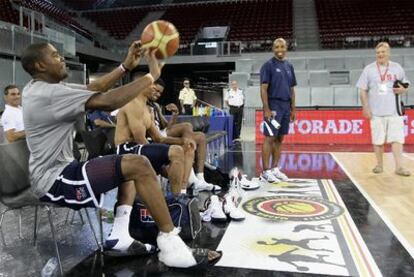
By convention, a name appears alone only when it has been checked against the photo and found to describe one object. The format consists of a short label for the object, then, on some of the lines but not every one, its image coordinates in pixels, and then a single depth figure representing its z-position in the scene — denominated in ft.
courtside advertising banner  27.78
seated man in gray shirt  6.47
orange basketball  7.89
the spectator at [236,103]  32.58
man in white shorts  16.53
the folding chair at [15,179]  7.23
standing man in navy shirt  15.16
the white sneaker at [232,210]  10.29
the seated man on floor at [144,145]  9.42
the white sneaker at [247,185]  13.80
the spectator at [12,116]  13.35
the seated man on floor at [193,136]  13.44
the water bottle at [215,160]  19.70
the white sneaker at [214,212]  10.22
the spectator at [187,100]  36.06
